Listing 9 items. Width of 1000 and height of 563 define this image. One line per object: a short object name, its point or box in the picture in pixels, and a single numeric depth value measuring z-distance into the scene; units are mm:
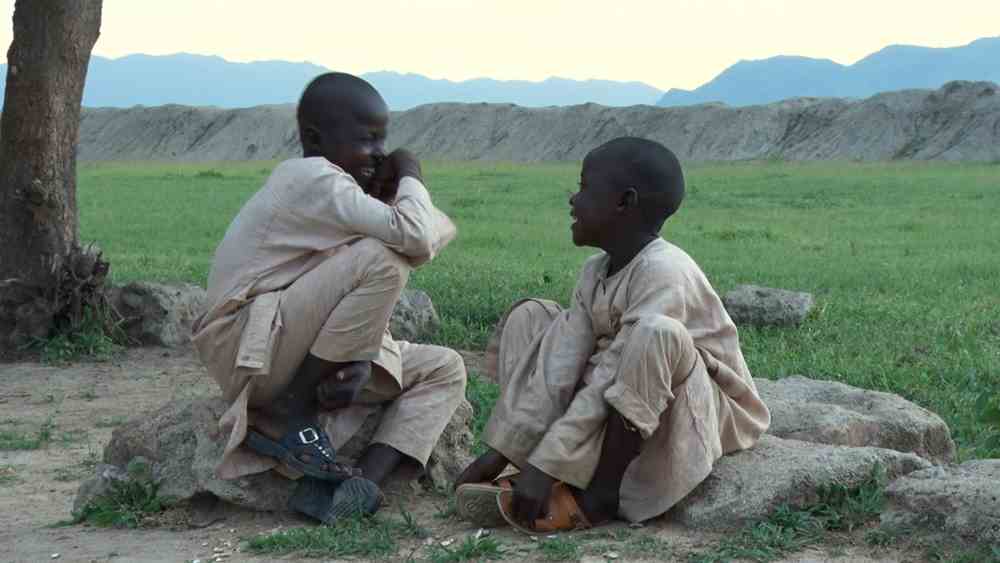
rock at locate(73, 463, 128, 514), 4309
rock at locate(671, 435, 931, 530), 3773
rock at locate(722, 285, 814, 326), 7516
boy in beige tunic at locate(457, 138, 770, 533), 3734
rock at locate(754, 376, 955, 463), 4613
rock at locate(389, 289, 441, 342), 7234
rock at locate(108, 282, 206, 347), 7730
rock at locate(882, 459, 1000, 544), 3529
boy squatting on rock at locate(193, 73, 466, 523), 4008
